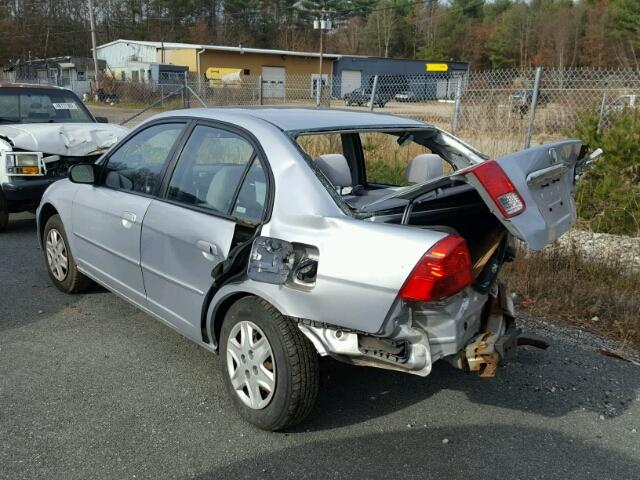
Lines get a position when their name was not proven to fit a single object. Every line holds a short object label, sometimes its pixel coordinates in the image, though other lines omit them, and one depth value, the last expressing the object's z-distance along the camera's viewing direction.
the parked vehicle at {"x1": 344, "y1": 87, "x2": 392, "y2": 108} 14.51
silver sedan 2.68
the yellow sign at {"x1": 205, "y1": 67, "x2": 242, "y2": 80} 51.61
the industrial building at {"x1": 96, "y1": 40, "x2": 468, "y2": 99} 53.12
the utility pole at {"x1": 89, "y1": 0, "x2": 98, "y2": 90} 40.12
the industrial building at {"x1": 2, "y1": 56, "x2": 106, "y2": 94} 43.31
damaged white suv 7.14
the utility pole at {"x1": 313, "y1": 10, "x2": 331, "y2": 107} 12.32
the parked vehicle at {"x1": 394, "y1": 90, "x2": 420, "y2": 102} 15.72
